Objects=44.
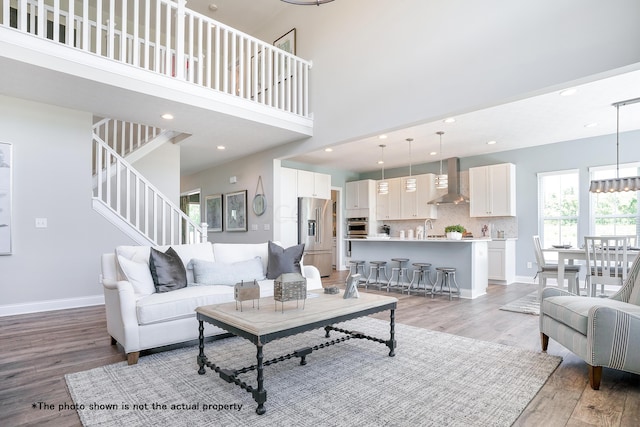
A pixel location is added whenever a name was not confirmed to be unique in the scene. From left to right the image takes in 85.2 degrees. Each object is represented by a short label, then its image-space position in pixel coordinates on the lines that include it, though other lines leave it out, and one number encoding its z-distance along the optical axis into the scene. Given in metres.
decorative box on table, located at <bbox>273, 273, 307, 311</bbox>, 2.23
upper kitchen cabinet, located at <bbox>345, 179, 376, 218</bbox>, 9.05
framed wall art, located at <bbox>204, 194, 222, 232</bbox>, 8.24
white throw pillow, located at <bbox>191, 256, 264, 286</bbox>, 3.40
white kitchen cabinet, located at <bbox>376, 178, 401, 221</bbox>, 8.80
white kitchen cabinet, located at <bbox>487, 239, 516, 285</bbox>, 6.82
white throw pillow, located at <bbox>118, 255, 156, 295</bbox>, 2.99
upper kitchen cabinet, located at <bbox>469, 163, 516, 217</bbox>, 7.00
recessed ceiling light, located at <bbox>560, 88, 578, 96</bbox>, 4.05
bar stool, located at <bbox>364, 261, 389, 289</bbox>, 6.19
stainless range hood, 7.59
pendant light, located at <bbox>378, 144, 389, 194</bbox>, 6.51
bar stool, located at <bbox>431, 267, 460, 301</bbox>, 5.27
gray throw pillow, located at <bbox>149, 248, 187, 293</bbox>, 3.13
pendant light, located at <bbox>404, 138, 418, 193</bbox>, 6.16
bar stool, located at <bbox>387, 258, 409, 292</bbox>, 5.94
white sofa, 2.63
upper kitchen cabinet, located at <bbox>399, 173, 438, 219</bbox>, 8.20
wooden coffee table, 1.91
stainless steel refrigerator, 7.36
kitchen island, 5.26
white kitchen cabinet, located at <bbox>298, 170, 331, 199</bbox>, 7.68
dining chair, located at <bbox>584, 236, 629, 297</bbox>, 3.90
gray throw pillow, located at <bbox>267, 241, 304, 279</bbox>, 3.86
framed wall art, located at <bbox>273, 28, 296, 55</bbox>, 6.42
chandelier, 4.44
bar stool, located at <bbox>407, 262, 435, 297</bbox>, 5.63
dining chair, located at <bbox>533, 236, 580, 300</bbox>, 4.61
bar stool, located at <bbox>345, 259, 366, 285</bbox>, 6.59
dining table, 4.29
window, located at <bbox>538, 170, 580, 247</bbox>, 6.55
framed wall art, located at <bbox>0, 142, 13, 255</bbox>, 4.15
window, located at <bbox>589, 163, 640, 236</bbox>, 5.95
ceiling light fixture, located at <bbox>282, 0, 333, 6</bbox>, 3.31
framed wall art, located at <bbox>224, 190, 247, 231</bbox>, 7.29
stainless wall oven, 9.04
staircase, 4.95
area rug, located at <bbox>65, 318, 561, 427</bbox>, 1.85
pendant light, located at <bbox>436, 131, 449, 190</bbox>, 5.79
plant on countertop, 5.60
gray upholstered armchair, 2.10
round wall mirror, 6.71
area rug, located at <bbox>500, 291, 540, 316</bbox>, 4.32
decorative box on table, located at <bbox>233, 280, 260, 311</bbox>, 2.24
